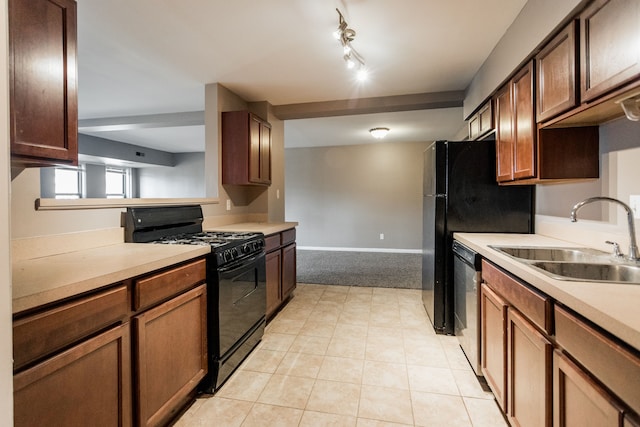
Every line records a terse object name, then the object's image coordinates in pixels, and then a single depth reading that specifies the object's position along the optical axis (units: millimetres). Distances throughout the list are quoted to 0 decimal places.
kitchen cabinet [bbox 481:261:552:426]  1149
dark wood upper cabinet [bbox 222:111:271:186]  3170
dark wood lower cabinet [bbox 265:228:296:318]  2870
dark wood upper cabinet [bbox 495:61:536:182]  1842
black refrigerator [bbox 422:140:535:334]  2439
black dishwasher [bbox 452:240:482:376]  1945
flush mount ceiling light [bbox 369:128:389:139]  5224
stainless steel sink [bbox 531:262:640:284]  1335
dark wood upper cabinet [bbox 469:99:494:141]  2586
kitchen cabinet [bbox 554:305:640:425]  744
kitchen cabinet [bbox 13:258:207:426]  943
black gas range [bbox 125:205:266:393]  1855
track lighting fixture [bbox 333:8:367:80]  2008
